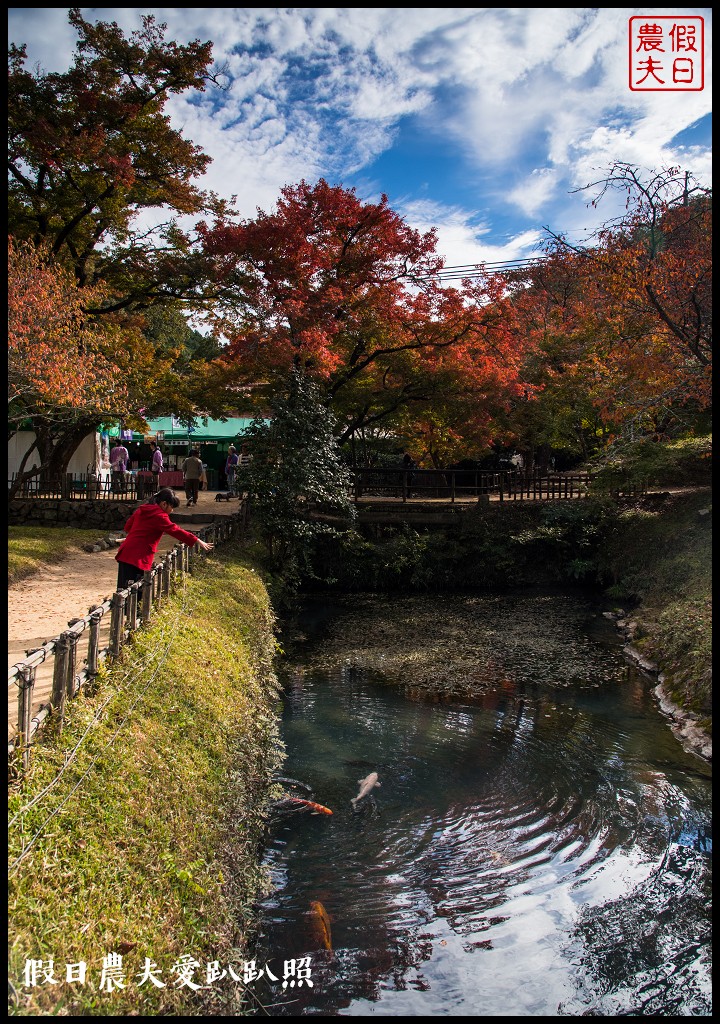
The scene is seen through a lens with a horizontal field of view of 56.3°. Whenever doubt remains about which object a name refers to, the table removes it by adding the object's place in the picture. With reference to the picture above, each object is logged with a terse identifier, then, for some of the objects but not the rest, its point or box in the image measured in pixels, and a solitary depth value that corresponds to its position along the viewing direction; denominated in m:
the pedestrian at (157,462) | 23.55
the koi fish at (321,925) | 4.70
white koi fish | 6.69
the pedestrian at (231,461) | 24.63
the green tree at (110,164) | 13.18
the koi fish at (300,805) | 6.43
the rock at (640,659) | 11.29
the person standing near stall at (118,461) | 22.73
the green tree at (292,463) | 14.97
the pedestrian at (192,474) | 19.45
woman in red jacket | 7.30
